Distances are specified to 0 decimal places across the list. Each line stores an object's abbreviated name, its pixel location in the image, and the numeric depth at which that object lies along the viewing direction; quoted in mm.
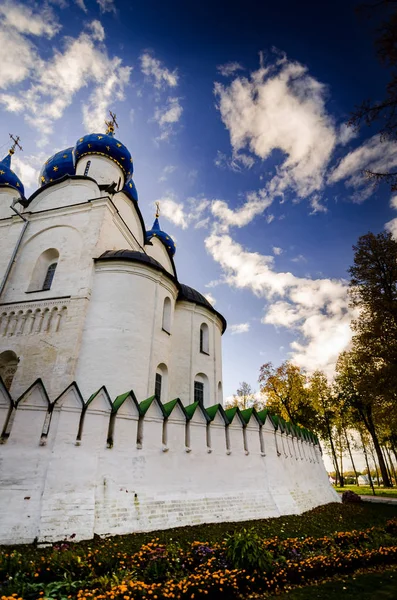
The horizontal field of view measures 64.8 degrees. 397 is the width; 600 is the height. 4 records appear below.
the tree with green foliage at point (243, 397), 37906
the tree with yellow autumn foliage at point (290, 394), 27609
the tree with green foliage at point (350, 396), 25344
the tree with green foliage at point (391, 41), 4434
